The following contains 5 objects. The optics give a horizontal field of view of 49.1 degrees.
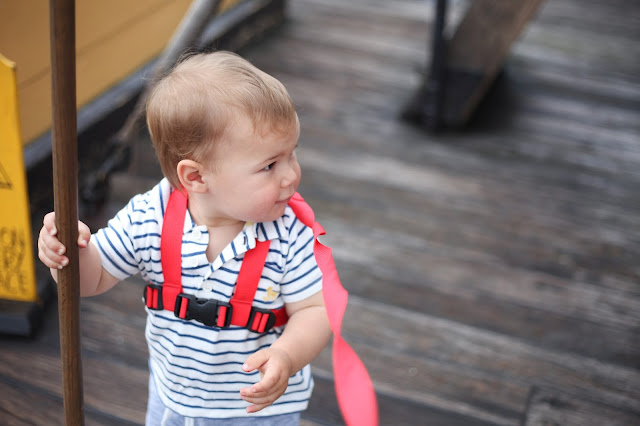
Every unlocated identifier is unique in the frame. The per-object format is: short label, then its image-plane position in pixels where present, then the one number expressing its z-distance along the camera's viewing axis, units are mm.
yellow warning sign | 1273
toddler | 812
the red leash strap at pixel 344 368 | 761
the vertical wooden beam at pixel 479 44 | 2512
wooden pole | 625
